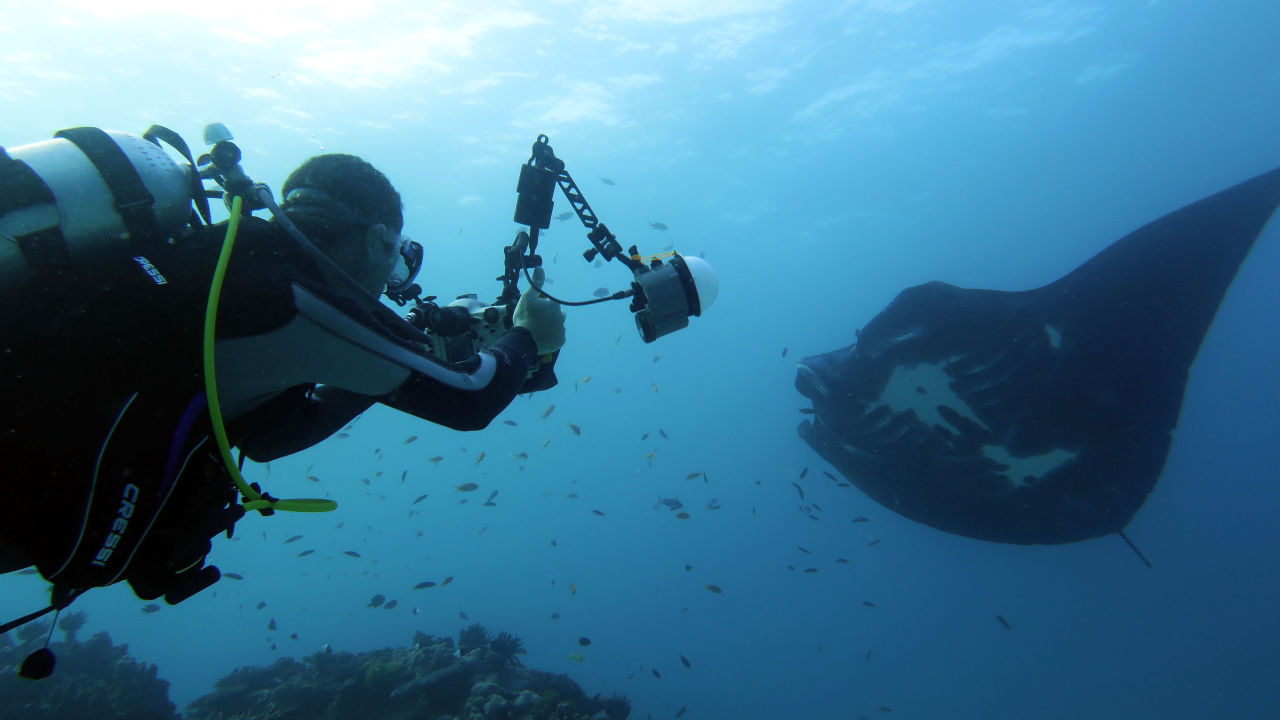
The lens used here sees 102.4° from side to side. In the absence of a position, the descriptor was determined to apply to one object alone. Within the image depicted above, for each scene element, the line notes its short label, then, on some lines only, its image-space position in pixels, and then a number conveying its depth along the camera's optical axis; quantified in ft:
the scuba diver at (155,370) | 4.81
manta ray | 27.61
